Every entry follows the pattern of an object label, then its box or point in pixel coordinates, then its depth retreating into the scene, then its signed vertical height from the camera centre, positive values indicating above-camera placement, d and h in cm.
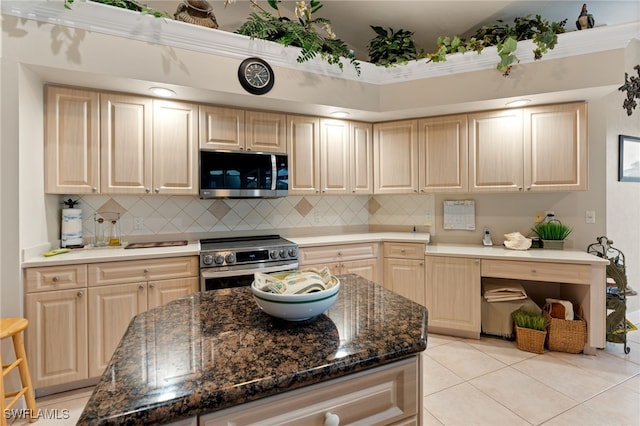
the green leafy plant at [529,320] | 271 -101
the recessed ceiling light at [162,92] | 247 +100
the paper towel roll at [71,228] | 252 -13
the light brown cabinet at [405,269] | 315 -63
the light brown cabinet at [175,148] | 264 +56
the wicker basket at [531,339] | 268 -116
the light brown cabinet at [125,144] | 246 +57
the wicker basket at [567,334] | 264 -111
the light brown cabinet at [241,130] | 281 +78
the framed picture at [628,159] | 313 +52
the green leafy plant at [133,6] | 218 +152
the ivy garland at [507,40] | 259 +153
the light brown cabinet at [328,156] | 319 +60
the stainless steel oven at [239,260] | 249 -43
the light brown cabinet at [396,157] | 343 +61
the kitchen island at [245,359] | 66 -40
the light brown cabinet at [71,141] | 230 +55
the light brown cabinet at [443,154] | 322 +60
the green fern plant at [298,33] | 259 +156
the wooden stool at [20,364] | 178 -92
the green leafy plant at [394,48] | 308 +165
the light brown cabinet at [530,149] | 282 +58
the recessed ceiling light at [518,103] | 283 +101
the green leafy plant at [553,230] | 302 -22
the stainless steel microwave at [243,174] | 276 +35
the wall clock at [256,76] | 260 +117
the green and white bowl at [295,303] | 96 -30
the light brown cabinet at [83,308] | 207 -70
